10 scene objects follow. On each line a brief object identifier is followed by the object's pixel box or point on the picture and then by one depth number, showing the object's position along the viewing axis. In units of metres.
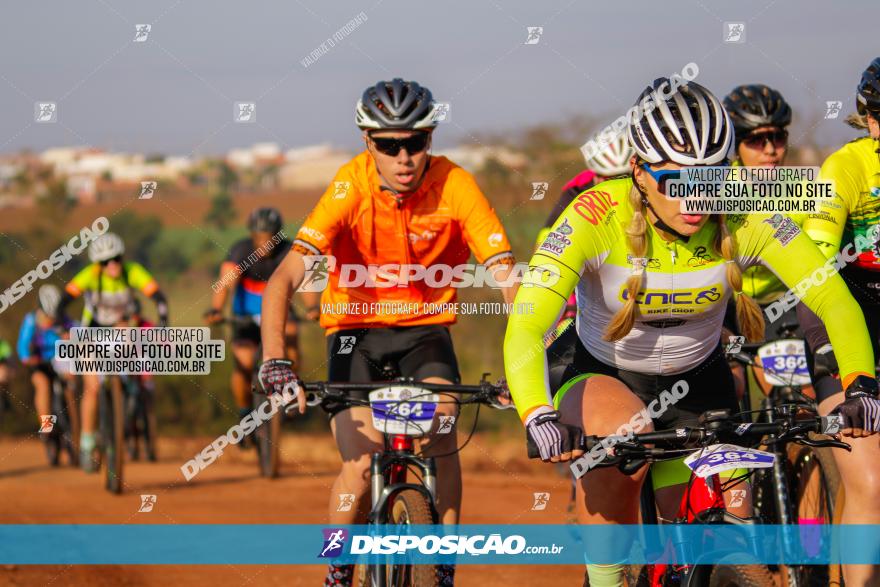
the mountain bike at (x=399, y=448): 12.08
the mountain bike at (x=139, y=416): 32.53
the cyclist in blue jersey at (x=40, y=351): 35.66
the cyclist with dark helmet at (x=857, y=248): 12.27
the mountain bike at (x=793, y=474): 13.14
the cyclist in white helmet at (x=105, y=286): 28.56
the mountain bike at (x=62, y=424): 34.59
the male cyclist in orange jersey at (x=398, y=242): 13.57
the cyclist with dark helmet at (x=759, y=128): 17.20
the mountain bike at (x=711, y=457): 8.93
